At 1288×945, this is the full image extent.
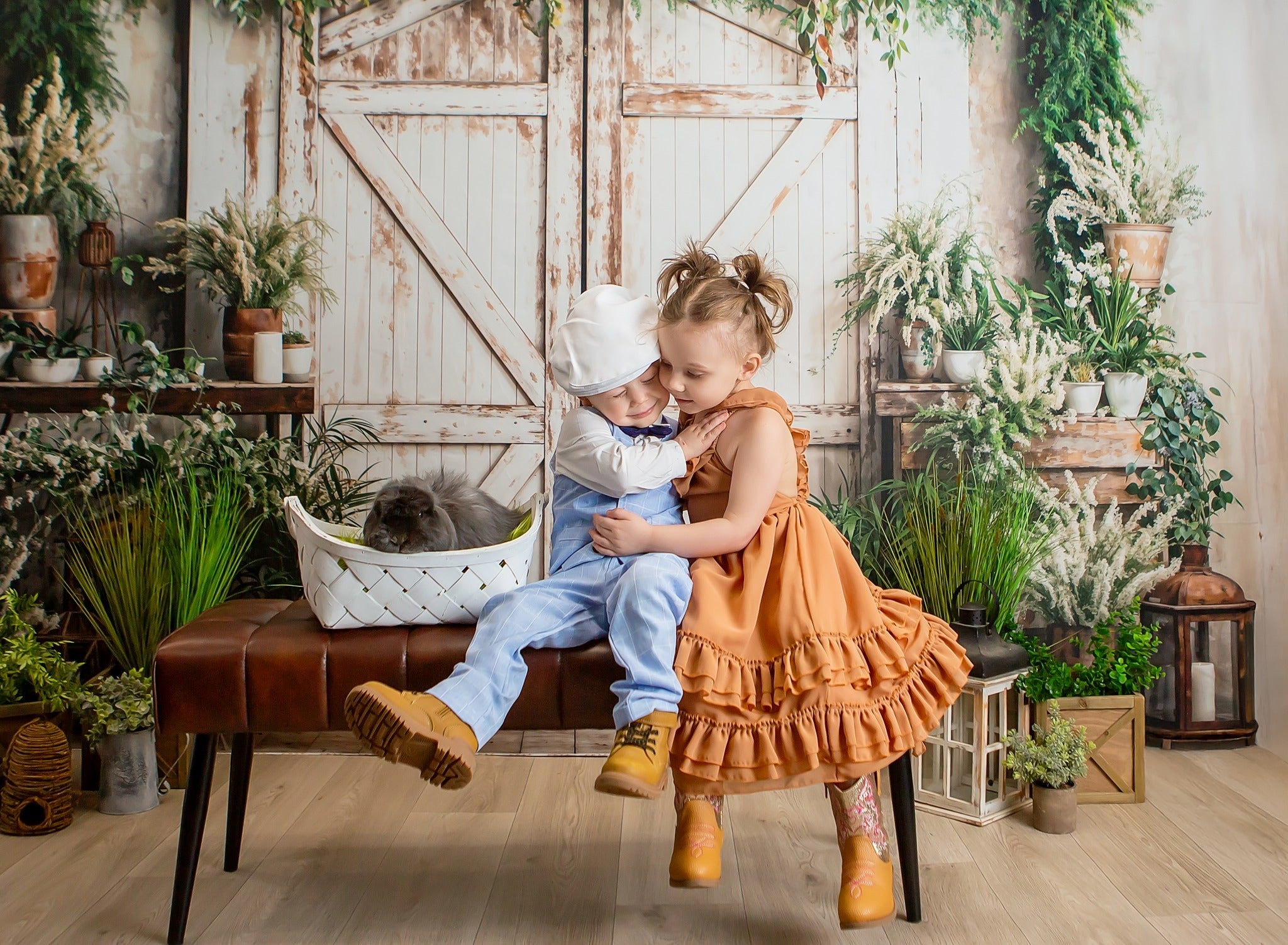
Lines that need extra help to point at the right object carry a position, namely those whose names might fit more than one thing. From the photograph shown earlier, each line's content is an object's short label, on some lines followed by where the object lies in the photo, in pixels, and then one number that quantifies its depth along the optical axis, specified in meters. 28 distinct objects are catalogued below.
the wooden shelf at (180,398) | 3.17
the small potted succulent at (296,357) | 3.33
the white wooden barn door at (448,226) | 3.46
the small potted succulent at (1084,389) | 3.43
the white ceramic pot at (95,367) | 3.28
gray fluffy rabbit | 1.88
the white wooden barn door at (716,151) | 3.48
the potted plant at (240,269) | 3.26
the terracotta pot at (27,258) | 3.25
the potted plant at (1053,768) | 2.48
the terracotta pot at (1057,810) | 2.48
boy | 1.59
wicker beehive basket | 2.43
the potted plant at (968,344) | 3.47
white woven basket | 1.86
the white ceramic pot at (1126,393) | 3.42
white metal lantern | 2.54
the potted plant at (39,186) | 3.24
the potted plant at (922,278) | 3.46
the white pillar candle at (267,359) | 3.25
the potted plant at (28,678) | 2.61
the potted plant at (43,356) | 3.19
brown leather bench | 1.83
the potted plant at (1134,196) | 3.43
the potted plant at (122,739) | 2.57
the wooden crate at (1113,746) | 2.68
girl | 1.73
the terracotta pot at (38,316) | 3.27
